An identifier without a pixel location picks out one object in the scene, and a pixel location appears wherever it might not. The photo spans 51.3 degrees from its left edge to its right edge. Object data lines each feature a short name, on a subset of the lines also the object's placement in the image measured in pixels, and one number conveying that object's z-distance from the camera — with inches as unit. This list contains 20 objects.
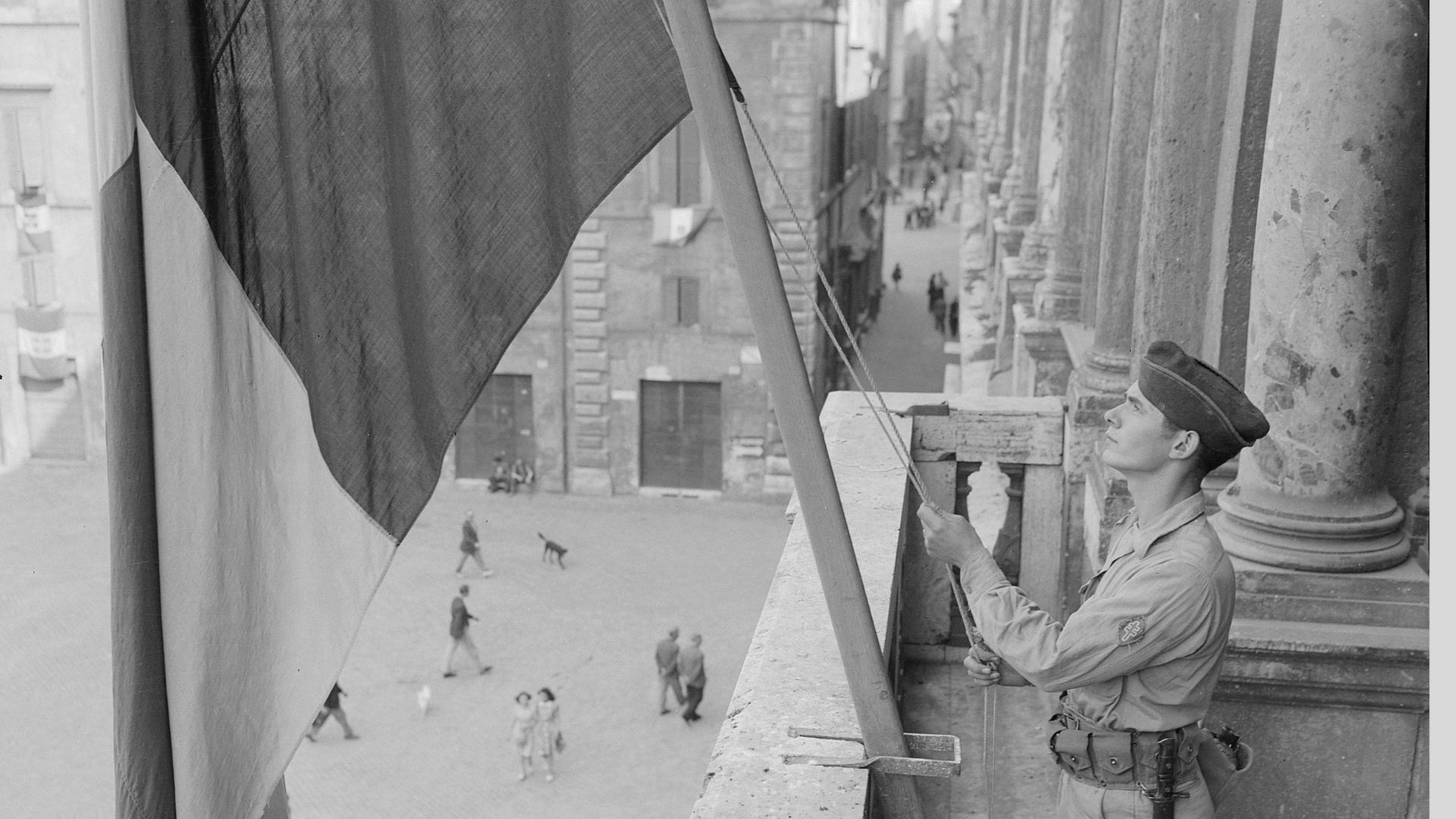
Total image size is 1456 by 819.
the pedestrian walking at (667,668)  609.6
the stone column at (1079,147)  368.2
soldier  117.8
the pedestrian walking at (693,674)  608.4
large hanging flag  103.3
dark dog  813.2
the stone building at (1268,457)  158.9
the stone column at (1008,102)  808.3
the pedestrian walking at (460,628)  640.9
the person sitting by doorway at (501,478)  941.8
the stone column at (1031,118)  592.4
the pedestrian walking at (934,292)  1349.7
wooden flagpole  103.5
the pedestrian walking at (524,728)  552.1
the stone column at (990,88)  1134.4
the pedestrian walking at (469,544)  788.0
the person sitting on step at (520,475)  943.7
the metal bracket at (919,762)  117.6
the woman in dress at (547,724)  565.9
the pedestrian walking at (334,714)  589.0
